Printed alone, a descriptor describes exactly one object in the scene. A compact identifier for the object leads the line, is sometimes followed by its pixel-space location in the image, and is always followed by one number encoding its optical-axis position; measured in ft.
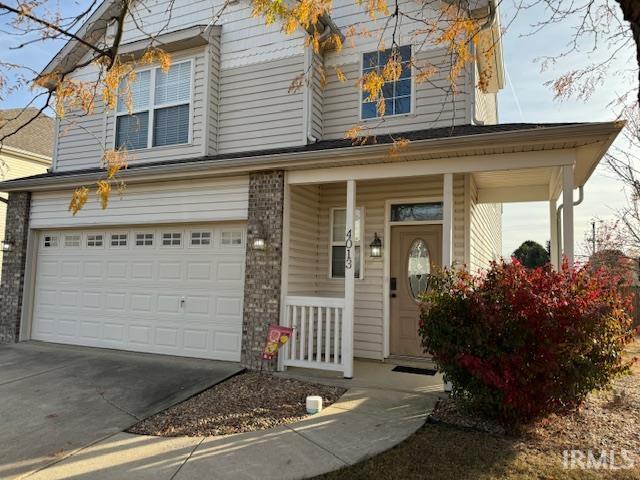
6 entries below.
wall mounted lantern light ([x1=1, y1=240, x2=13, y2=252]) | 29.71
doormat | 21.72
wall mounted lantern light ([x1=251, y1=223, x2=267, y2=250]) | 22.22
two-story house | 21.52
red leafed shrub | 13.84
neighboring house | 50.21
